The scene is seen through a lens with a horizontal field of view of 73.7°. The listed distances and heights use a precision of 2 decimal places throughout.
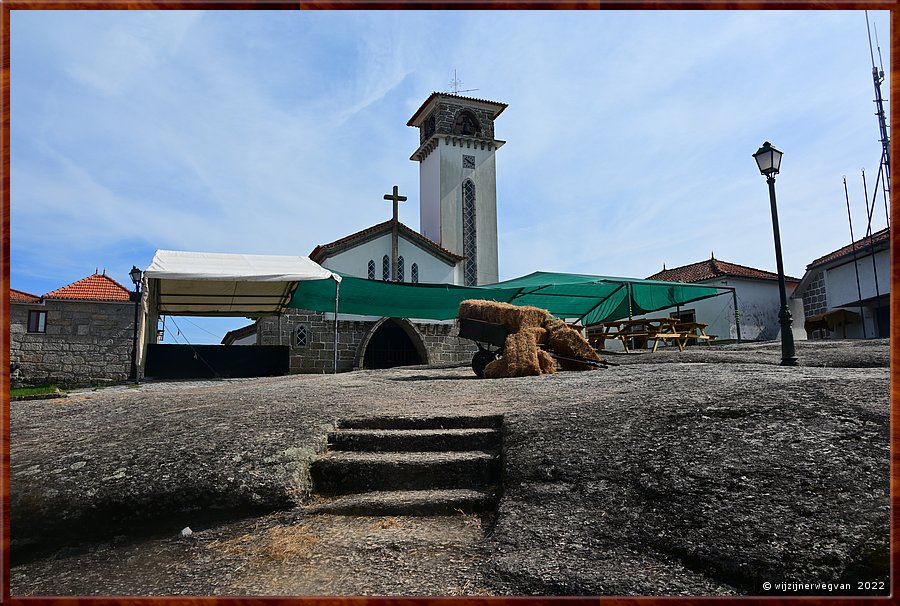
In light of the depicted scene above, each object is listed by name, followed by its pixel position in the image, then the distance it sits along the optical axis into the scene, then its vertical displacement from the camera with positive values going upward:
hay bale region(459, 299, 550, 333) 9.03 +0.87
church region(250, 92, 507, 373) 19.78 +4.48
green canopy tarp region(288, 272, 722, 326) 13.64 +1.85
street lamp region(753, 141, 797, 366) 8.14 +0.56
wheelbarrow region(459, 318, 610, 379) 9.22 +0.53
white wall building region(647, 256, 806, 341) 22.67 +2.39
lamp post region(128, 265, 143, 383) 13.03 +1.89
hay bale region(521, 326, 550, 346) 8.88 +0.54
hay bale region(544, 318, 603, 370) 9.20 +0.40
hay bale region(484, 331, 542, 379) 8.53 +0.14
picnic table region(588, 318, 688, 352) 11.80 +0.69
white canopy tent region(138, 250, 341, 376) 11.05 +1.91
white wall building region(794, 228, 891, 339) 13.75 +1.74
